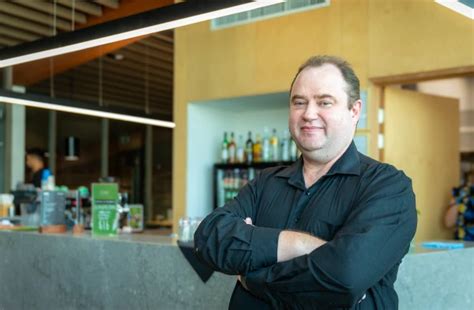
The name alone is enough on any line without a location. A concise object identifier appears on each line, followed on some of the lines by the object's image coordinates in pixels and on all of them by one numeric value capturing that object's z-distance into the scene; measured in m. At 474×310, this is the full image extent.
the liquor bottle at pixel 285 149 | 5.53
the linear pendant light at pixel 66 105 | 5.31
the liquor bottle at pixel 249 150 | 5.81
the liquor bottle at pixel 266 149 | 5.69
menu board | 4.41
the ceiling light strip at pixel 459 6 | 2.75
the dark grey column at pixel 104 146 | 13.48
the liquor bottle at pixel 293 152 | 5.45
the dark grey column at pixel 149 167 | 14.73
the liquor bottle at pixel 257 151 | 5.76
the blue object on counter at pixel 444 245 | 2.89
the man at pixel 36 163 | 7.22
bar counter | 2.62
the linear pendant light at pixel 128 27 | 2.92
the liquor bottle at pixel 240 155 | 5.88
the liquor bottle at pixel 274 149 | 5.64
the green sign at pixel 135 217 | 4.84
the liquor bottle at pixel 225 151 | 6.00
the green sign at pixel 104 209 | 3.98
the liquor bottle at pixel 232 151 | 5.96
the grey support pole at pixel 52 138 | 11.99
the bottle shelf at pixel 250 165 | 5.52
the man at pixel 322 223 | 1.38
